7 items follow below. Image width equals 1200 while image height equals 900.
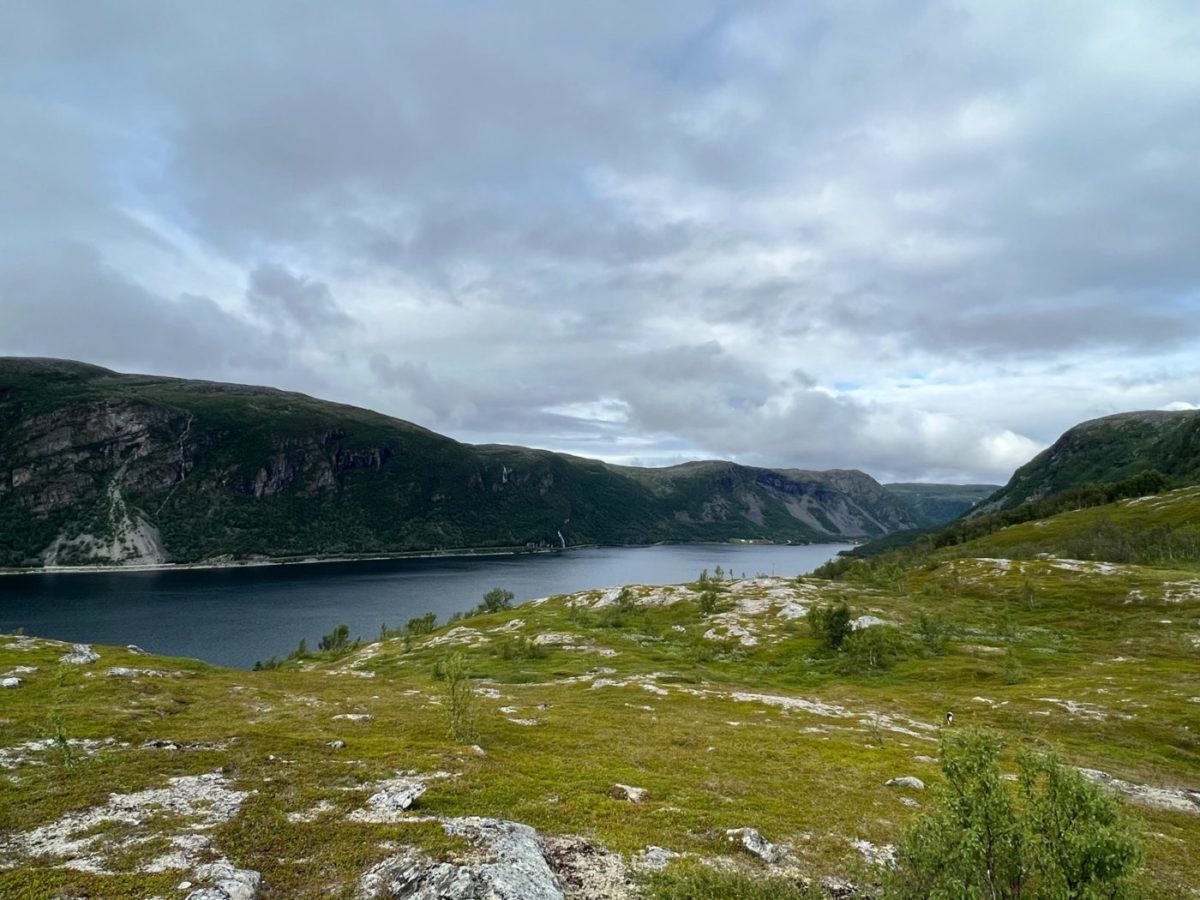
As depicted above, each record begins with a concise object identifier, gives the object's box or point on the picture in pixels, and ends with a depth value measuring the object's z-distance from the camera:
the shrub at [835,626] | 102.19
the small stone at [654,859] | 19.88
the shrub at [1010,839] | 14.45
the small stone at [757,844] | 21.72
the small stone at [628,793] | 27.35
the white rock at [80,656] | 60.60
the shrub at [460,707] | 39.00
